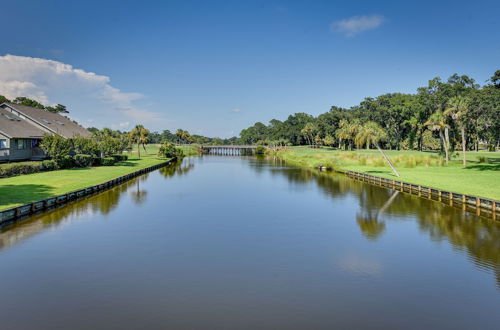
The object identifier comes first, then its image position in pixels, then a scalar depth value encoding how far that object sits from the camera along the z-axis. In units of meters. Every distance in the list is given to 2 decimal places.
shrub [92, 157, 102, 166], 62.83
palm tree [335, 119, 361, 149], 98.30
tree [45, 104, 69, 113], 124.59
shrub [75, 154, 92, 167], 57.12
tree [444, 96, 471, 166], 54.69
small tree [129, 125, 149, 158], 96.25
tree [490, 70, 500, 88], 58.60
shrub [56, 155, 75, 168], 51.06
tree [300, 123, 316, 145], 155.00
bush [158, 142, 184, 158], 104.38
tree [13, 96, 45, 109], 98.06
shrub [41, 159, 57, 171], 47.56
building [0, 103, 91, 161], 46.06
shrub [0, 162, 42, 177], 39.09
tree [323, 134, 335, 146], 140.35
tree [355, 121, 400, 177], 54.94
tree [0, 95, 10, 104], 91.47
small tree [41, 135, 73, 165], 48.25
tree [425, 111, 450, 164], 62.28
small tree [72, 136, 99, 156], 57.03
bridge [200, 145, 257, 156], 172.66
